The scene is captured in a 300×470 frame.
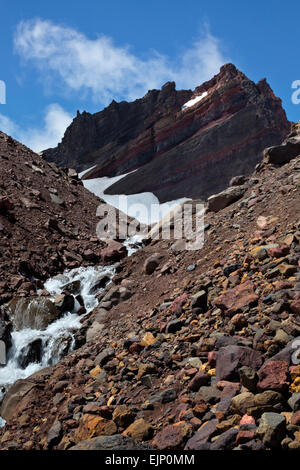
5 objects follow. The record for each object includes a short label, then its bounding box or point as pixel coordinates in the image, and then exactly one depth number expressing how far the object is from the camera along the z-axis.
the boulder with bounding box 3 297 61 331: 12.83
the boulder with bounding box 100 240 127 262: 18.22
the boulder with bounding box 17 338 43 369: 11.36
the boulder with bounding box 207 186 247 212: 13.95
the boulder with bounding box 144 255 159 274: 12.60
